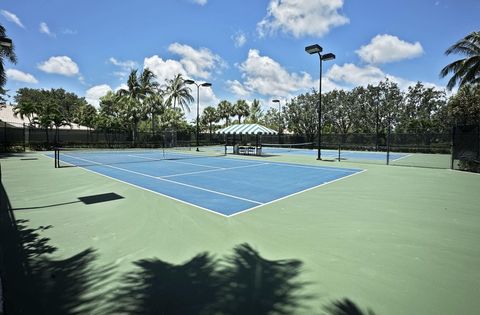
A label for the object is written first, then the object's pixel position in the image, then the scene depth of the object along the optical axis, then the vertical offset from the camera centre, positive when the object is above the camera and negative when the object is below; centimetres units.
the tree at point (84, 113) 5819 +632
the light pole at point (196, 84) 2690 +605
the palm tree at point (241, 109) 7062 +889
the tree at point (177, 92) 5369 +998
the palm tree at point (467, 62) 2027 +636
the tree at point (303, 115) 4666 +507
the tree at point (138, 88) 4338 +888
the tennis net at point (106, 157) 1807 -123
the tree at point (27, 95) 6819 +1179
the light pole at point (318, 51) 1929 +671
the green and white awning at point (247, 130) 2536 +134
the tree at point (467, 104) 2159 +335
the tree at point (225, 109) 7100 +884
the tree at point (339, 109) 4725 +607
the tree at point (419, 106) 4309 +634
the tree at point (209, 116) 7081 +702
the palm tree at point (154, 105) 4278 +601
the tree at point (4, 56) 2250 +723
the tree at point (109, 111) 4272 +599
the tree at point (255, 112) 6644 +776
